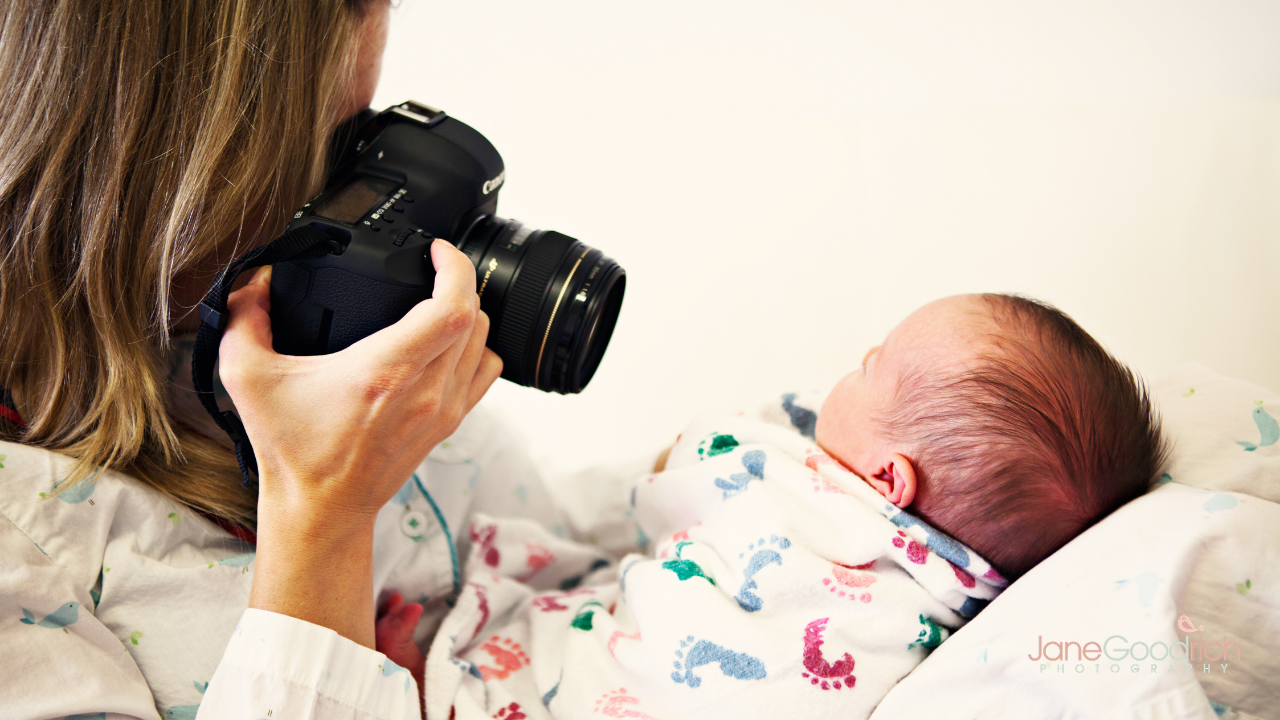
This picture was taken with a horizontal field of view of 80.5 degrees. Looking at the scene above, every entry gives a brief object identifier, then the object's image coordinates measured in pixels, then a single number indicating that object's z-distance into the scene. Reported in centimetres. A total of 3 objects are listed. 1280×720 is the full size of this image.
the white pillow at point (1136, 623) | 50
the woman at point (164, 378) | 52
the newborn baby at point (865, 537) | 63
